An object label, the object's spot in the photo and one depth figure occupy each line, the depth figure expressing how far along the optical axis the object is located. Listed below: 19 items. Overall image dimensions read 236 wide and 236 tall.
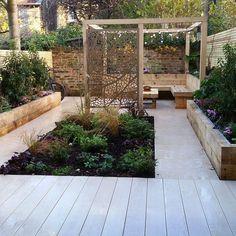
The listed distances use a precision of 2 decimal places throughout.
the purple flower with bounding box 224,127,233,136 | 4.39
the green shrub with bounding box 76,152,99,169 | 4.21
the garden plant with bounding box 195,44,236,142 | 5.01
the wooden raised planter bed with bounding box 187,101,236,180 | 3.78
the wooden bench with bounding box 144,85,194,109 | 8.95
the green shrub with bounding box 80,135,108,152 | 4.79
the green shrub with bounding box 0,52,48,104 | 7.26
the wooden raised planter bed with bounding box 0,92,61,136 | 6.25
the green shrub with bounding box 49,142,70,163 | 4.42
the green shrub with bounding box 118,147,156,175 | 3.96
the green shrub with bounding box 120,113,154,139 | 5.50
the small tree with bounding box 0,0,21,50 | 9.68
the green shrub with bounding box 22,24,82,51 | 11.91
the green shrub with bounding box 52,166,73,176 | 4.03
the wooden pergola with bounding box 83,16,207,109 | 7.65
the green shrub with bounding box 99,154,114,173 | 4.11
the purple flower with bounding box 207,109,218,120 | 5.43
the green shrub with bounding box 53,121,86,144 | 5.25
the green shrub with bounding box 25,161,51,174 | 4.09
